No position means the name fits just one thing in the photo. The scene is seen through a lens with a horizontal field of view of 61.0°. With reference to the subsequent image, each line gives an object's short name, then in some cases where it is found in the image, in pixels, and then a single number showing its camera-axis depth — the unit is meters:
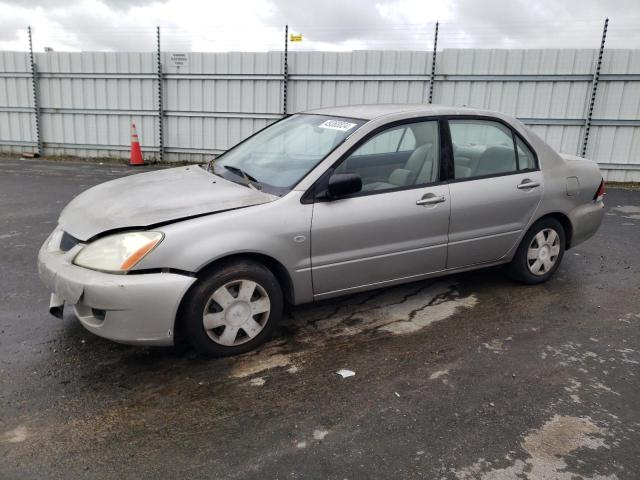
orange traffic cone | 12.62
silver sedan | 3.14
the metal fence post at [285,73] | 11.71
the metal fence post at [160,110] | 12.44
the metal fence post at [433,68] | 11.03
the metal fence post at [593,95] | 10.30
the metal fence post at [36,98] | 13.12
